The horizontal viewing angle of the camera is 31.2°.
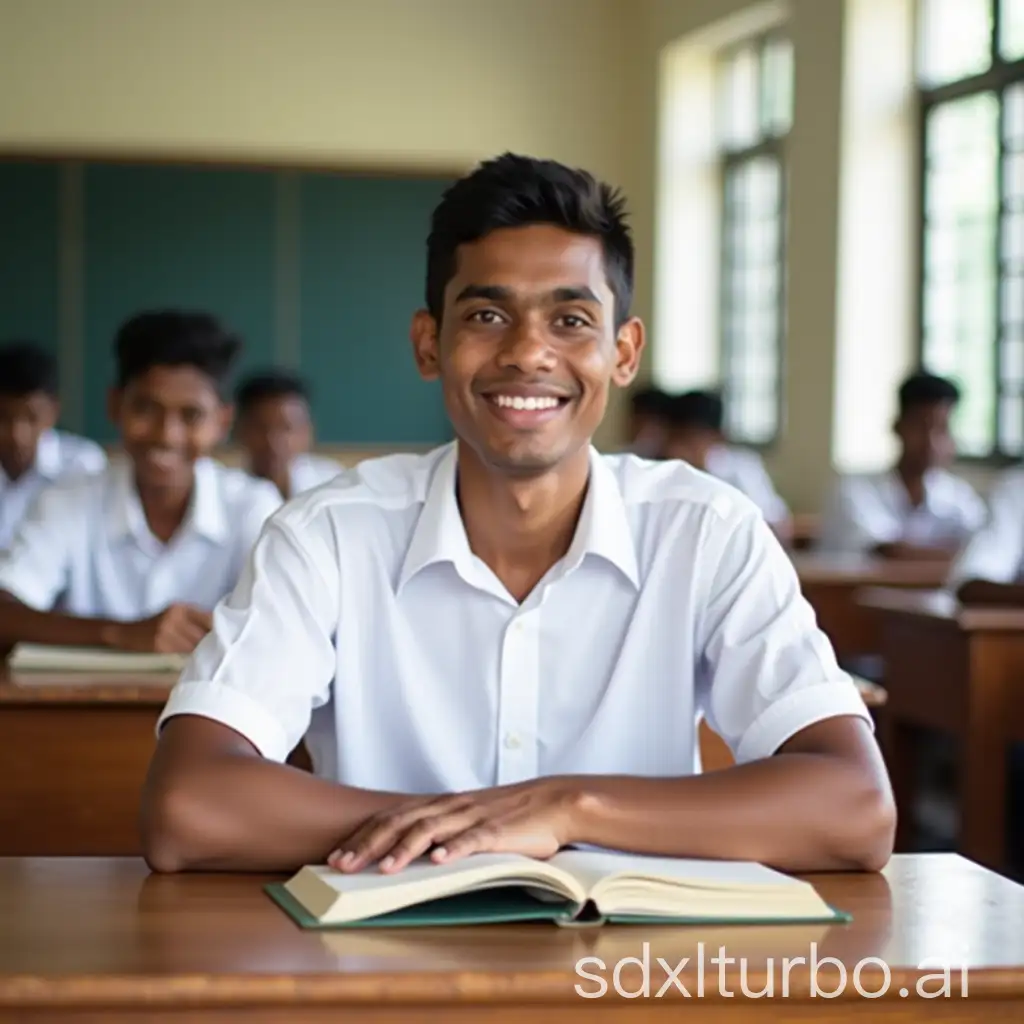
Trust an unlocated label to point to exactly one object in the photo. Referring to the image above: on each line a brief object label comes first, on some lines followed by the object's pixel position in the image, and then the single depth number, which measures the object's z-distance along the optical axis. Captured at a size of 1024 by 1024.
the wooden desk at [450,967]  1.13
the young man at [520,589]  1.76
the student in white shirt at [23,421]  5.34
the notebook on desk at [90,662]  2.74
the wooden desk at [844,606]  4.73
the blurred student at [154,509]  3.31
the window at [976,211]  6.27
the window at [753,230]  8.03
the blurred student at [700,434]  5.93
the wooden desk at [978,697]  3.74
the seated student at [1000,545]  4.48
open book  1.29
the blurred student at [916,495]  5.86
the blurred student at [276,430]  5.91
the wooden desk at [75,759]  2.57
